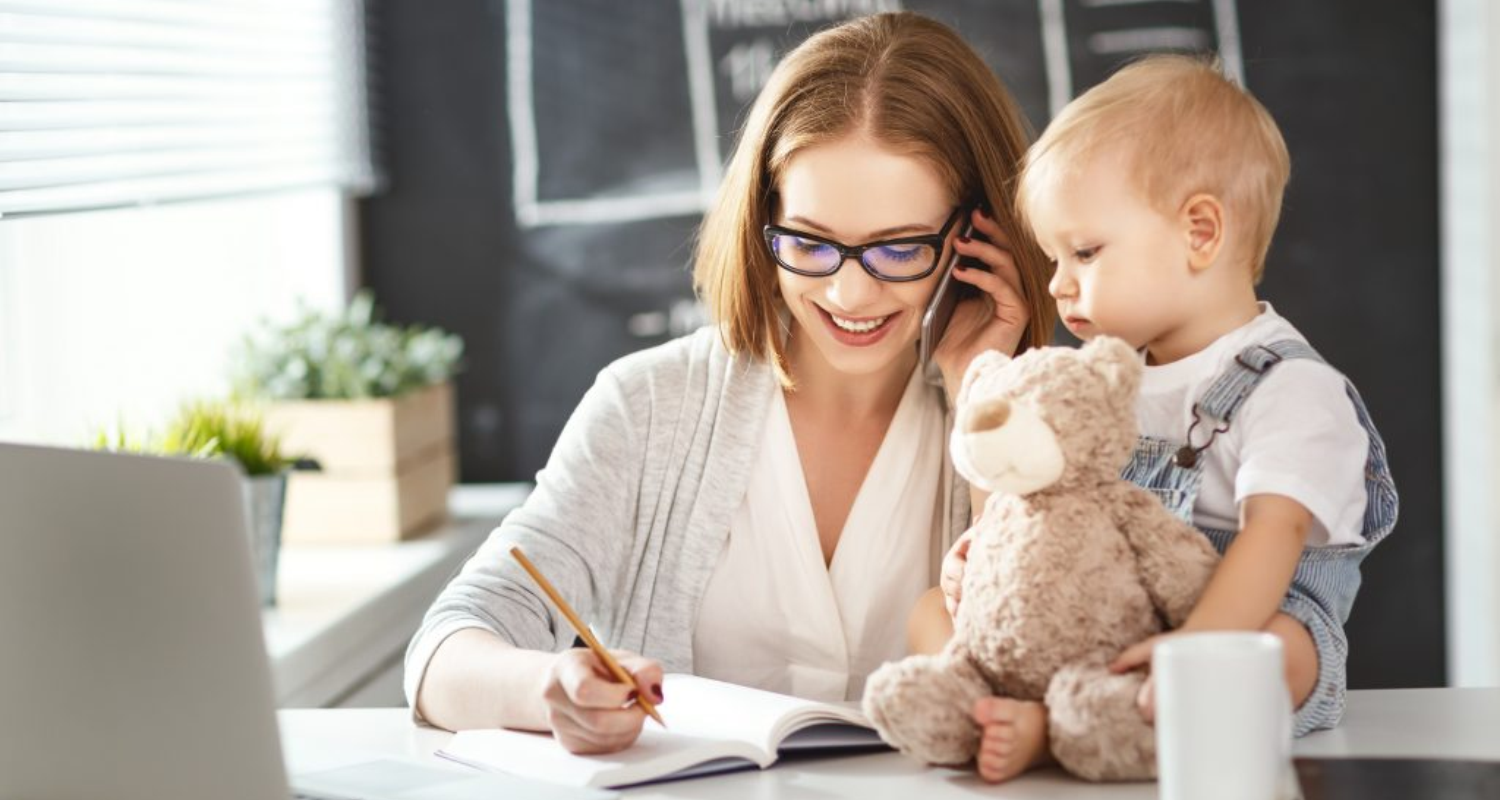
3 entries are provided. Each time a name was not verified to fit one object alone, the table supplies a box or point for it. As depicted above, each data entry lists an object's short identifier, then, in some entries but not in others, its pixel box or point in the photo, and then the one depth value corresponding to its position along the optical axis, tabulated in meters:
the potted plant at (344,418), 2.72
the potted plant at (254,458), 2.26
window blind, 2.13
